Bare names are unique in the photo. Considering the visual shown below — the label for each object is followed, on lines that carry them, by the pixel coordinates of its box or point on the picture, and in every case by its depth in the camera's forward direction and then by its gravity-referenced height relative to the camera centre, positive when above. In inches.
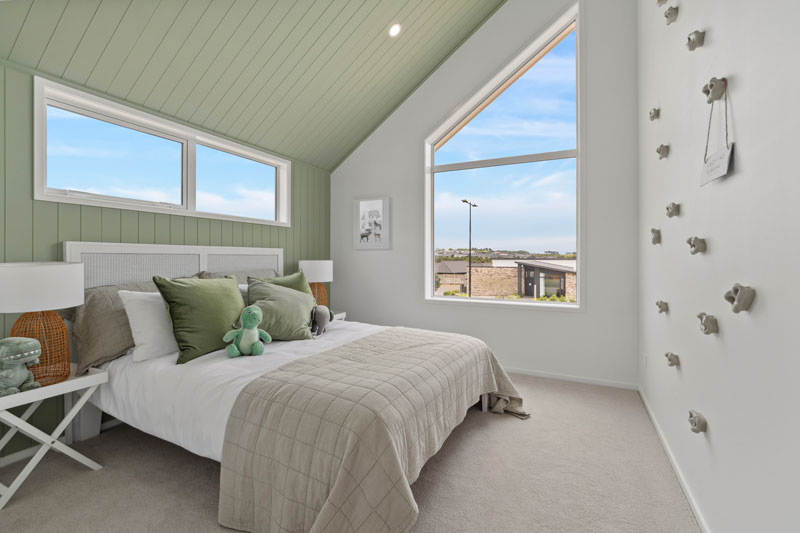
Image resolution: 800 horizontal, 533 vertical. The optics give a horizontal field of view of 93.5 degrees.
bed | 53.9 -25.9
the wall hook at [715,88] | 52.8 +25.4
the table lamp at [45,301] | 65.8 -6.7
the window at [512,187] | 142.2 +32.1
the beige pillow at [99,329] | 83.7 -14.8
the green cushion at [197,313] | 85.2 -11.6
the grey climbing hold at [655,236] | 92.9 +7.6
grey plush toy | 111.3 -16.1
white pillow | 84.2 -13.9
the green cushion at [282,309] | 100.1 -12.1
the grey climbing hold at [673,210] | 76.4 +11.6
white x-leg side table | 66.1 -28.1
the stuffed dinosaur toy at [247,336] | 86.1 -16.6
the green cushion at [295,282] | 119.0 -5.3
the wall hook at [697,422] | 60.0 -25.3
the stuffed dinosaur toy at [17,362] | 67.2 -17.9
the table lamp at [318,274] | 152.1 -3.7
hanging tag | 51.0 +14.7
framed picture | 170.2 +19.3
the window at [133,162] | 91.0 +30.4
